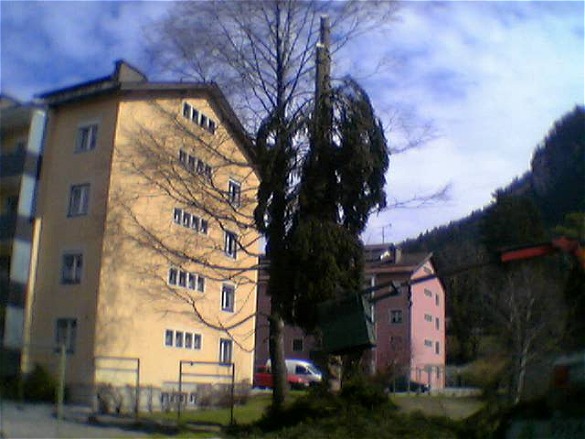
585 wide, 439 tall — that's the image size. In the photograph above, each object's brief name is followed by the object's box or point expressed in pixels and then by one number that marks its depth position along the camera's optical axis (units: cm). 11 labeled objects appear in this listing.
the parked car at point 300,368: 2621
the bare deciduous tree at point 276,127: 1914
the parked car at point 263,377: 2666
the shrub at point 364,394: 1548
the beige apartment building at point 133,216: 1994
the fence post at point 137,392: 1940
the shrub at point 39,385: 1524
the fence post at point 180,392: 1842
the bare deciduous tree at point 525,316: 1590
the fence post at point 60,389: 1432
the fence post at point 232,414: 1783
